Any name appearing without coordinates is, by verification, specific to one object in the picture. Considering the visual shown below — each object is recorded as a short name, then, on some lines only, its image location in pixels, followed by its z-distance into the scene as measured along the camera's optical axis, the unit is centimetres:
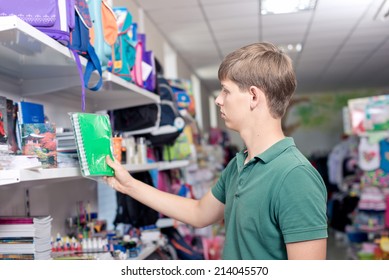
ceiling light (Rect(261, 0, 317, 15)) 449
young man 127
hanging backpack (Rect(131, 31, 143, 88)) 245
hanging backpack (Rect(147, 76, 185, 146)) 296
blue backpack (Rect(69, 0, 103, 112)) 158
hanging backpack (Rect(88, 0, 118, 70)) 188
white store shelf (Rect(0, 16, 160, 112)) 131
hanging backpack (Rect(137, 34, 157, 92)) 262
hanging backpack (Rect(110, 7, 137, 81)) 214
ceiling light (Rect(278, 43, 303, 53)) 637
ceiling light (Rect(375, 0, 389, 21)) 460
